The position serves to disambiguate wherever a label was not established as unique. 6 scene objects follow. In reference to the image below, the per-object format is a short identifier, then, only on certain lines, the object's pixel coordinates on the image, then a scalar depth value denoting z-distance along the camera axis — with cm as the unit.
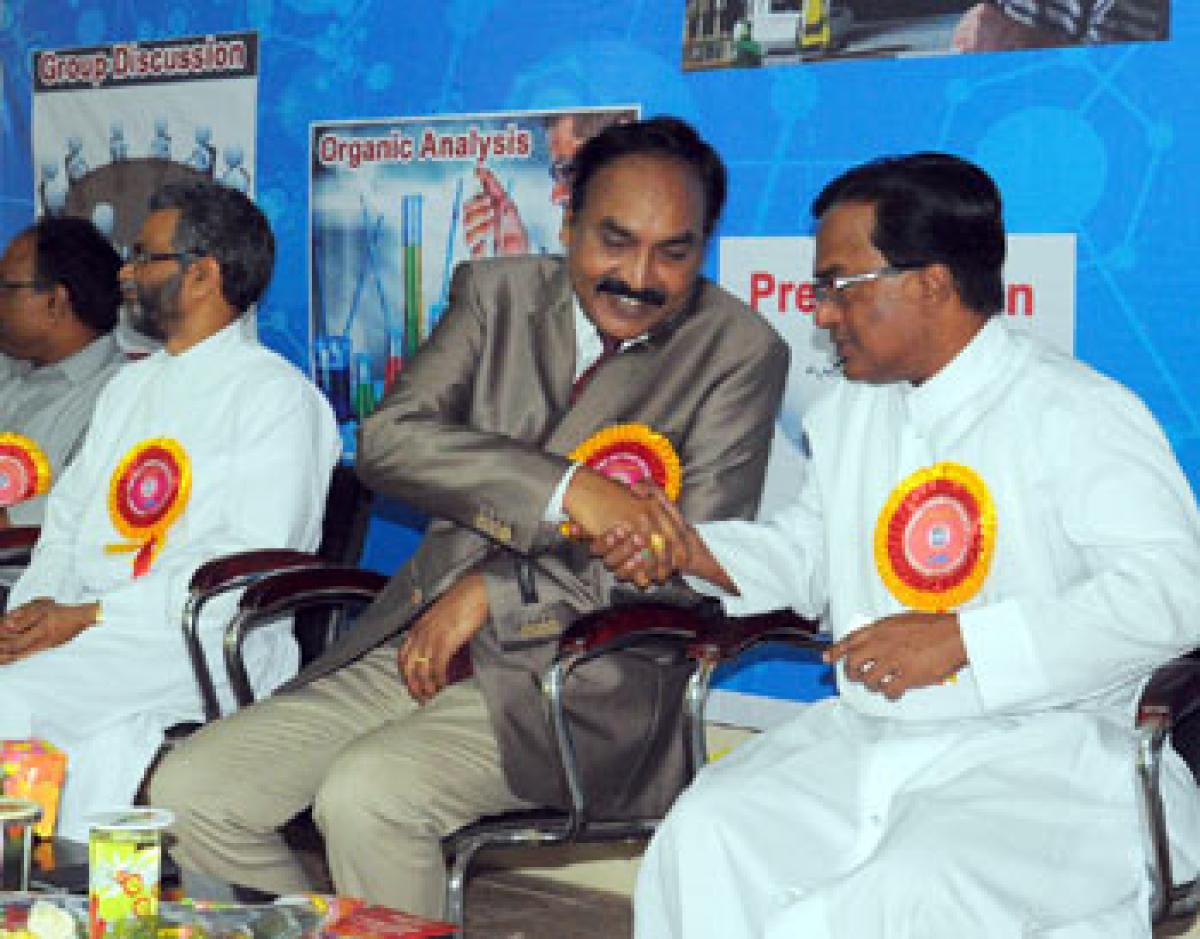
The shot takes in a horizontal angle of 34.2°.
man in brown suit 336
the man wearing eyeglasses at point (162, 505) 404
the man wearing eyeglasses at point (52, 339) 497
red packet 258
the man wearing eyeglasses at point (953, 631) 282
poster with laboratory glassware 477
